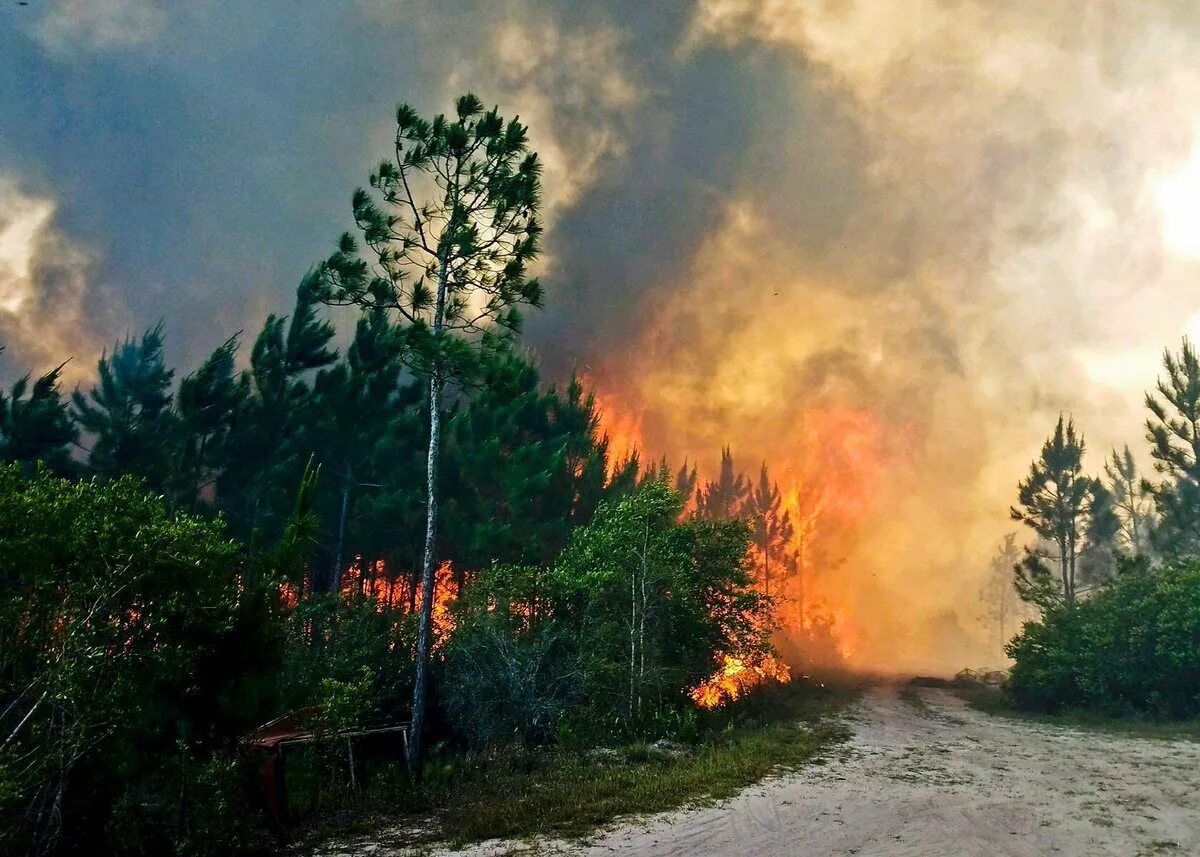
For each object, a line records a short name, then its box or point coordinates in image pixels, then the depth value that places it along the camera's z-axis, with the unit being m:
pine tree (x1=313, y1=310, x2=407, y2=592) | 36.56
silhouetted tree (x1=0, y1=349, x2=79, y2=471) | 29.14
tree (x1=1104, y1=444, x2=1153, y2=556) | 66.44
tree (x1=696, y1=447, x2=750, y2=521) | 84.30
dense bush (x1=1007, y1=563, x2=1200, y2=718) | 26.86
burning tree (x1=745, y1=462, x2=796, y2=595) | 81.00
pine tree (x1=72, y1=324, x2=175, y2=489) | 30.69
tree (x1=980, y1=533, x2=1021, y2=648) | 119.06
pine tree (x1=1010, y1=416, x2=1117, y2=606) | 45.72
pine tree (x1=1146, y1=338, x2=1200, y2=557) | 36.97
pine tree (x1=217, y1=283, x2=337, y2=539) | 34.00
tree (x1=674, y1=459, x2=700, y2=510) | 86.81
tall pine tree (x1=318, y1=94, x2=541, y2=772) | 22.19
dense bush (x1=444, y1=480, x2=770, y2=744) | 21.78
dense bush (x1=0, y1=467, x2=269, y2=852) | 8.54
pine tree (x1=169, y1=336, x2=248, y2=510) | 32.91
